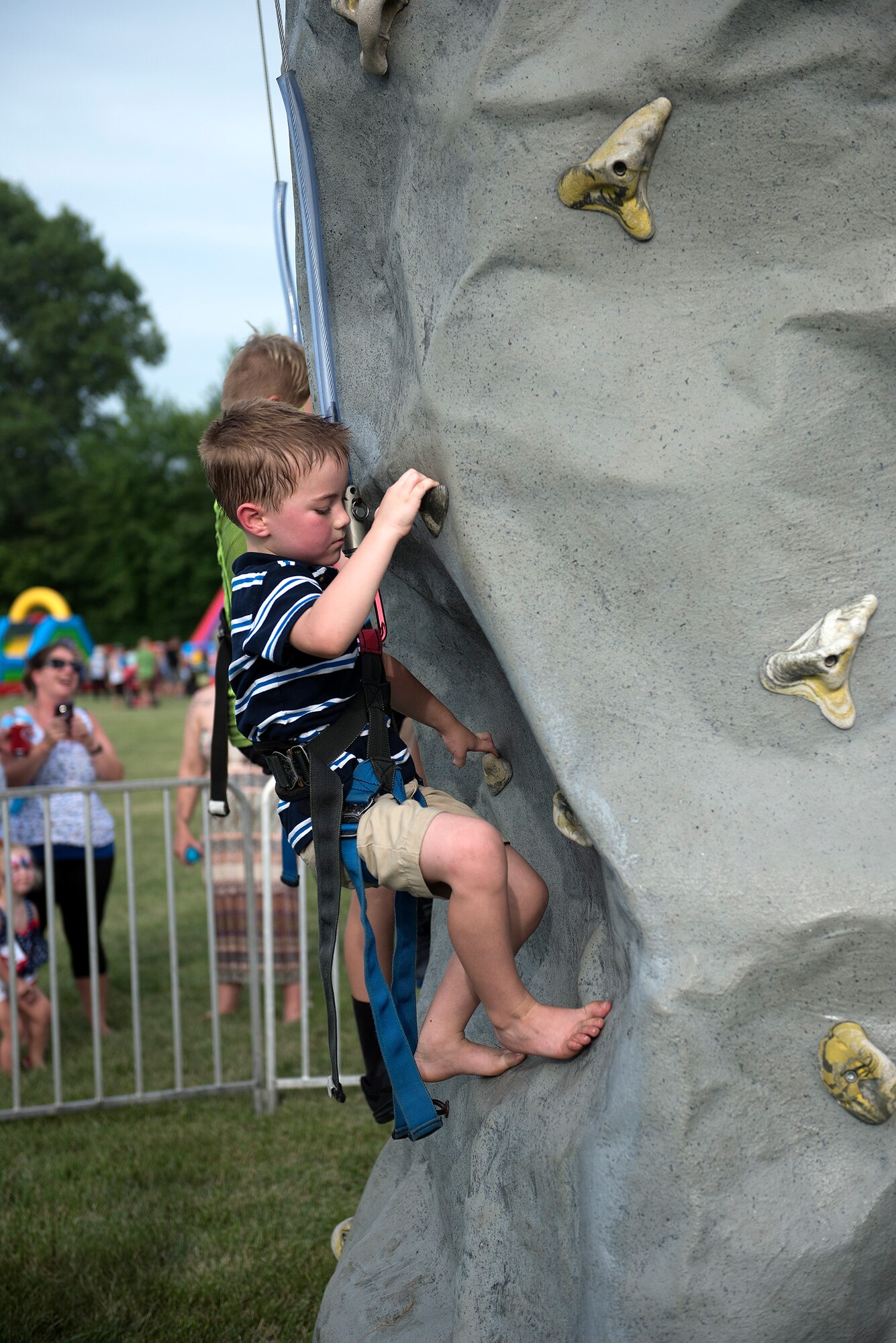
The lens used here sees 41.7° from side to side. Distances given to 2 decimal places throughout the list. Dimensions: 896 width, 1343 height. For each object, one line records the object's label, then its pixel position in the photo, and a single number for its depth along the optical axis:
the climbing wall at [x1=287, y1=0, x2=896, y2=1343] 1.91
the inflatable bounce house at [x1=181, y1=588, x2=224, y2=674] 21.09
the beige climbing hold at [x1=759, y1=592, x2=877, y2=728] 2.02
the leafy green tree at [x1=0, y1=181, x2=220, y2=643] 39.69
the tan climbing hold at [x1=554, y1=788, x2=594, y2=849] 2.17
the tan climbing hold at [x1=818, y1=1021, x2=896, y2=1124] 1.87
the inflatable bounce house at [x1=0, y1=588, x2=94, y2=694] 24.72
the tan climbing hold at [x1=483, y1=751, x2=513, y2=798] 2.79
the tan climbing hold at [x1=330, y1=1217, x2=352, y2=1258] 3.51
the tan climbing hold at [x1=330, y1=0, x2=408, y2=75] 2.35
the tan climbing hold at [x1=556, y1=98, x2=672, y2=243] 2.04
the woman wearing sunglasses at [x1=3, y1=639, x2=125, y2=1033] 6.04
